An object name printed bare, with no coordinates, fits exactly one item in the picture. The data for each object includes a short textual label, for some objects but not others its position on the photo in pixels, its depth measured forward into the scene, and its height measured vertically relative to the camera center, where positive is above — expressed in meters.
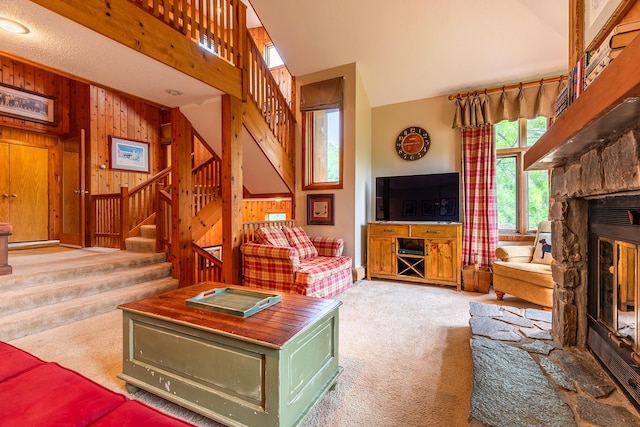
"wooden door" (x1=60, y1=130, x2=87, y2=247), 5.34 +0.42
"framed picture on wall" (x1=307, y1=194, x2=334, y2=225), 4.42 +0.07
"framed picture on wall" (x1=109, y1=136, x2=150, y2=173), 5.57 +1.19
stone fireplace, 1.38 -0.24
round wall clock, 4.50 +1.08
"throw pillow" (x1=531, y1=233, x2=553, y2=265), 3.36 -0.43
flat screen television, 4.08 +0.23
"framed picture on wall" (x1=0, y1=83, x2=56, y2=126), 4.74 +1.86
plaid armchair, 3.28 -0.62
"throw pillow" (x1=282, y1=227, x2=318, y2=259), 3.95 -0.38
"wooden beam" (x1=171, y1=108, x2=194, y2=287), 3.78 +0.17
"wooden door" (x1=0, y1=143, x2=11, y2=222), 4.89 +0.54
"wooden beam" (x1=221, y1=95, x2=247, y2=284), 3.40 +0.32
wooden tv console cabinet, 3.93 -0.54
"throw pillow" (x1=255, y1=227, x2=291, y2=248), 3.60 -0.29
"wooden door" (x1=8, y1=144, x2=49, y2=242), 5.02 +0.39
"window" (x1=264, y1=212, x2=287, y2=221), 5.88 -0.04
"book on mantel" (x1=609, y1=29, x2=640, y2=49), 1.14 +0.69
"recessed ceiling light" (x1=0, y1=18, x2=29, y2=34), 1.93 +1.27
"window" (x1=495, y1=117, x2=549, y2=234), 3.94 +0.43
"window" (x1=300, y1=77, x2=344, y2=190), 4.45 +1.14
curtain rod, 3.62 +1.65
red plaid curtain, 3.96 +0.24
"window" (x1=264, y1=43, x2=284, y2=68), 6.06 +3.27
